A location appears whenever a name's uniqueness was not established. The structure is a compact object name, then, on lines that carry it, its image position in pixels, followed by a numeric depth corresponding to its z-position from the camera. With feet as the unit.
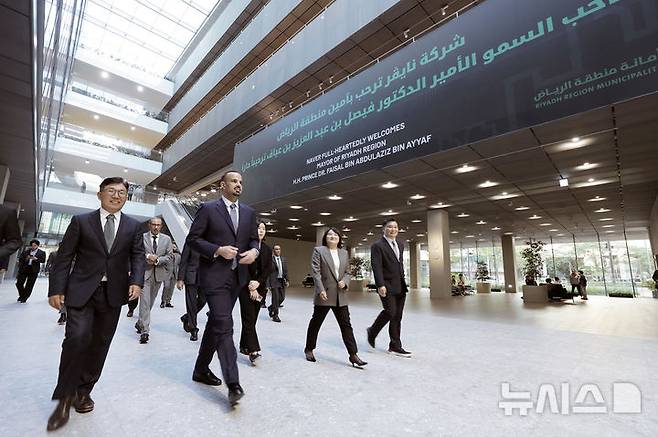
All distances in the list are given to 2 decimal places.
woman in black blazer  11.20
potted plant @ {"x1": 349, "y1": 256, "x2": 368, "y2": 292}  68.13
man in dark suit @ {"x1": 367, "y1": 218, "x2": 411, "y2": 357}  12.79
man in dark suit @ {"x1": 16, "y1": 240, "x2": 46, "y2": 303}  27.12
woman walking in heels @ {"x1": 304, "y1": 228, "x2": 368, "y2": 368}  11.63
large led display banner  15.62
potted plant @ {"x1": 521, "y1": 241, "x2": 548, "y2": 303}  42.86
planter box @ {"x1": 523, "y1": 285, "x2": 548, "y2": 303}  42.42
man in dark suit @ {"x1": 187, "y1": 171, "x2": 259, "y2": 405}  7.72
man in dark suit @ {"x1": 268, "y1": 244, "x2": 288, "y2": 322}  22.38
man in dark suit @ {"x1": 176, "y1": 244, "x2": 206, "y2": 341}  14.64
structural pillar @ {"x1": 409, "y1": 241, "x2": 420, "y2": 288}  84.48
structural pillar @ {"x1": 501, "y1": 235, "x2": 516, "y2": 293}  71.82
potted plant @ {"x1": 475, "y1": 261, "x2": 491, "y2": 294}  70.30
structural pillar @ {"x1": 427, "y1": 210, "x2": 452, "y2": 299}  44.80
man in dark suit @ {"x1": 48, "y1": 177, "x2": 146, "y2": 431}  6.88
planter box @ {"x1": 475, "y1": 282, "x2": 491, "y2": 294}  70.08
